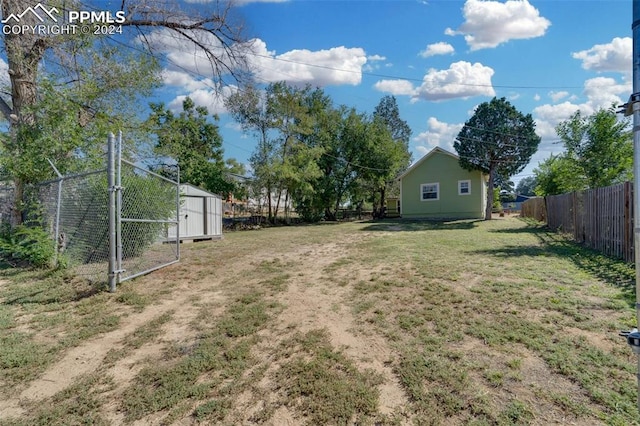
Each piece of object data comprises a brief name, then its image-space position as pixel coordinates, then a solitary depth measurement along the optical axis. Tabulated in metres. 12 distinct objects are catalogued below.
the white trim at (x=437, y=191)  20.38
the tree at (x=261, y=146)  18.25
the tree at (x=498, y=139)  16.69
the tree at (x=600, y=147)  9.82
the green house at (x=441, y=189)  19.52
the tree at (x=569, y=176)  10.95
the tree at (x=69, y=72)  6.57
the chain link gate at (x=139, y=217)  4.51
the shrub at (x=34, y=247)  5.87
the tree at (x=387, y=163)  22.38
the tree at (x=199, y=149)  19.64
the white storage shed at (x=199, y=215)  10.76
